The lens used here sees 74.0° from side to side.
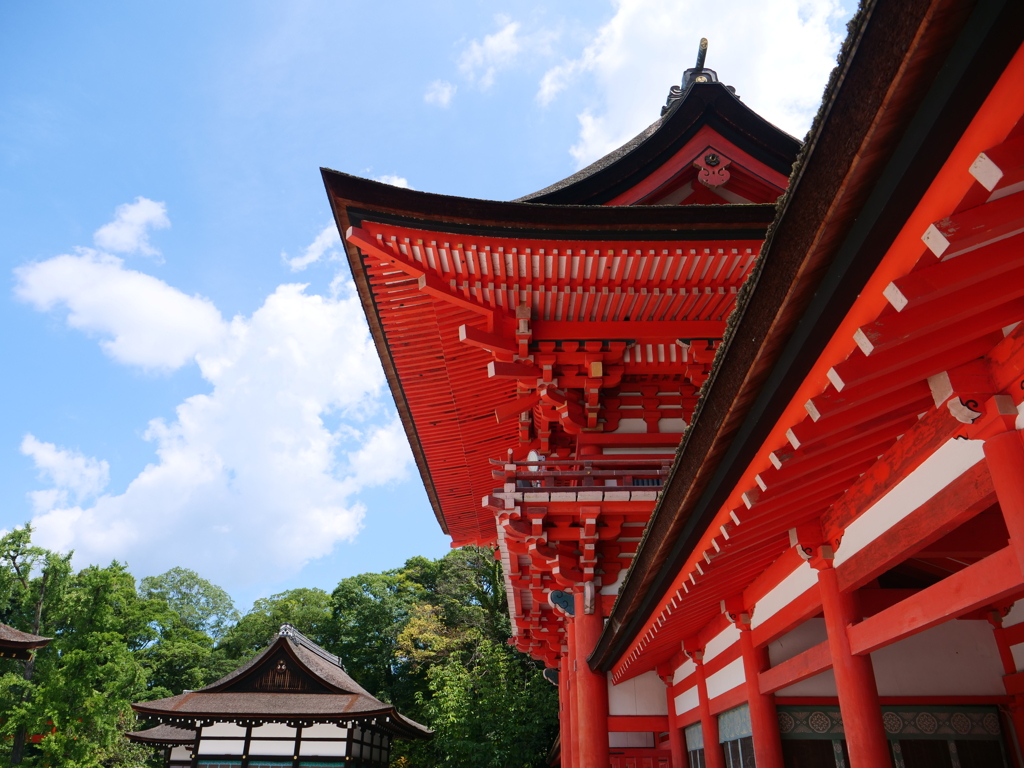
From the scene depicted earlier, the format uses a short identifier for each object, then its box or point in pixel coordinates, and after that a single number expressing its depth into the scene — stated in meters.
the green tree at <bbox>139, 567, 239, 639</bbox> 60.28
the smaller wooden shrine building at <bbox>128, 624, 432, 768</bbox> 21.16
